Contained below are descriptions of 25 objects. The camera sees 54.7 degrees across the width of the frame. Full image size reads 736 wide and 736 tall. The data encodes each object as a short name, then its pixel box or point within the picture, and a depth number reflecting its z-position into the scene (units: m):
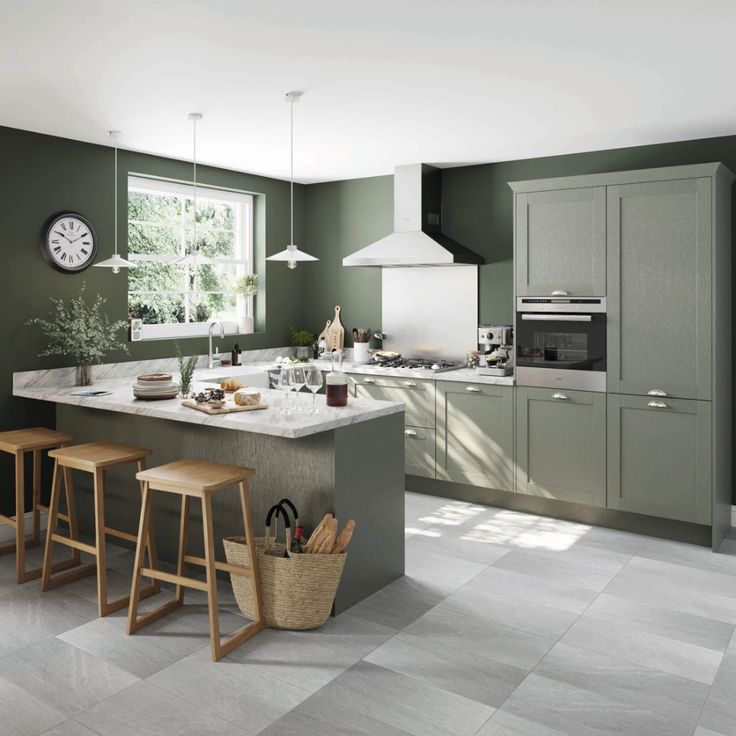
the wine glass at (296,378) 3.39
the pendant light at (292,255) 3.98
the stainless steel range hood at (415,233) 5.42
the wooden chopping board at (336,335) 6.36
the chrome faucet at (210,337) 5.59
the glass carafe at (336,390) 3.53
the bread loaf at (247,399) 3.59
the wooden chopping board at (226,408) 3.46
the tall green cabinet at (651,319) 4.21
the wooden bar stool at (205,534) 2.92
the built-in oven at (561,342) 4.56
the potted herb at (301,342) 6.51
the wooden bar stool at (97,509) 3.34
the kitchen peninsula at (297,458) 3.30
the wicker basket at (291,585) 3.09
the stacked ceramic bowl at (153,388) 3.82
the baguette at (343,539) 3.14
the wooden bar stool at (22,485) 3.77
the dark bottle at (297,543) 3.17
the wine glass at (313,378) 3.35
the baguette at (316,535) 3.15
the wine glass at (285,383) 3.45
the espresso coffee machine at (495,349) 5.18
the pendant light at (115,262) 4.37
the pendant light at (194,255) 4.09
